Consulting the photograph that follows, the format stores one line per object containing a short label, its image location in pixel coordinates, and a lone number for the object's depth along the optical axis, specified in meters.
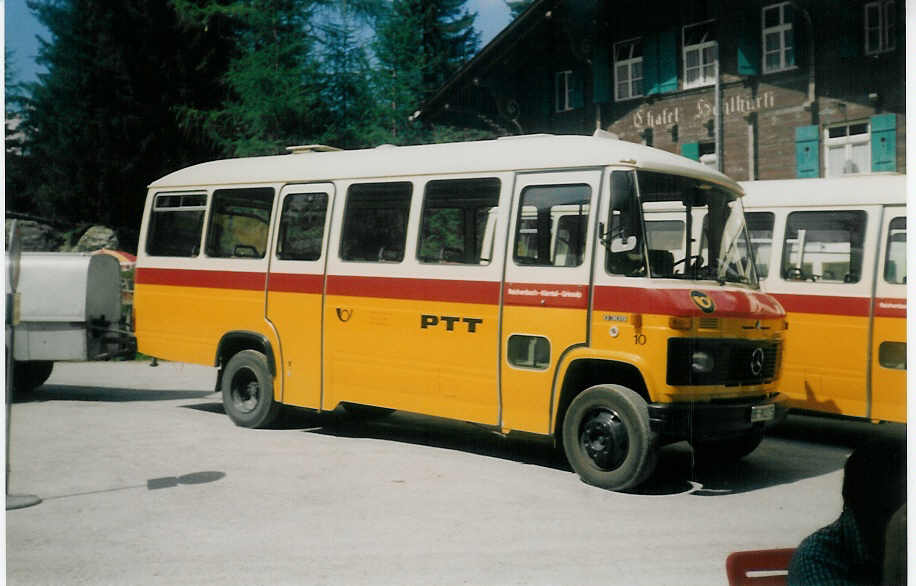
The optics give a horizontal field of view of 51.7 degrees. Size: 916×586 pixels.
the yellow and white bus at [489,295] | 6.66
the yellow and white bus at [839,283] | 8.09
